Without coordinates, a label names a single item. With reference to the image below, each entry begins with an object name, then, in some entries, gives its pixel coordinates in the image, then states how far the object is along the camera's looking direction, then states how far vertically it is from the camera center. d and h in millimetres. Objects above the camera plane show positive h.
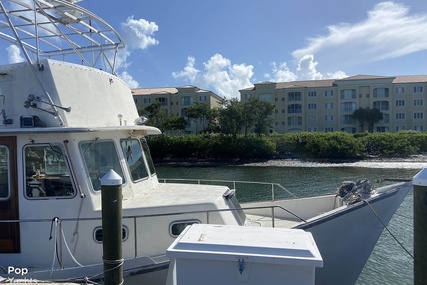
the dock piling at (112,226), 4250 -1079
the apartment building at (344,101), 63938 +6000
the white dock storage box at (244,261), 3363 -1179
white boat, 5395 -1071
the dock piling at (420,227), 3607 -956
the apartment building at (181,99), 68938 +7140
